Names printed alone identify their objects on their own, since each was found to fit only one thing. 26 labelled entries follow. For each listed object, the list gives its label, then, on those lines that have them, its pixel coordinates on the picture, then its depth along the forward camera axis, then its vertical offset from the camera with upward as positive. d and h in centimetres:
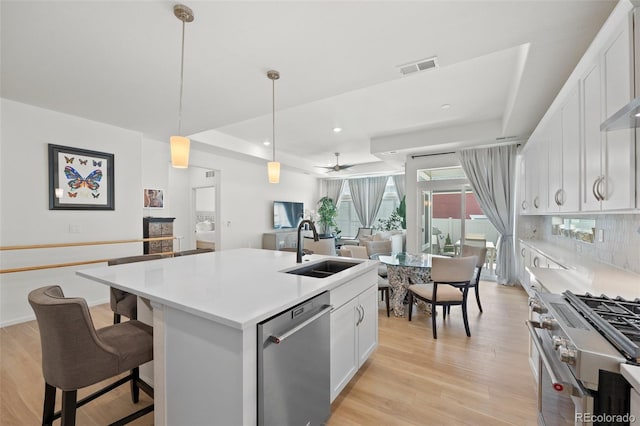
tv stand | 665 -71
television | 734 -4
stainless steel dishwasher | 112 -75
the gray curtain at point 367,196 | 861 +55
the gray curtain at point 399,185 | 823 +86
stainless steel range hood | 111 +41
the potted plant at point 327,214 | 863 -6
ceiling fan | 623 +107
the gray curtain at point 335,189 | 920 +83
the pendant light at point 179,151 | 204 +49
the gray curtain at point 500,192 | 476 +36
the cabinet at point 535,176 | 298 +48
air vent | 225 +131
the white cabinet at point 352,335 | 168 -90
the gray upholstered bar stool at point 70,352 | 117 -67
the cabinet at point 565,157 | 200 +48
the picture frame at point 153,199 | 456 +25
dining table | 332 -85
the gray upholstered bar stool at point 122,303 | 194 -69
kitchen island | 106 -52
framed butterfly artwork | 336 +47
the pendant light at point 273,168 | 270 +48
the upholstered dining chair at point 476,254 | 317 -59
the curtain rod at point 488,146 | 468 +124
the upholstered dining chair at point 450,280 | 273 -72
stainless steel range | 79 -49
